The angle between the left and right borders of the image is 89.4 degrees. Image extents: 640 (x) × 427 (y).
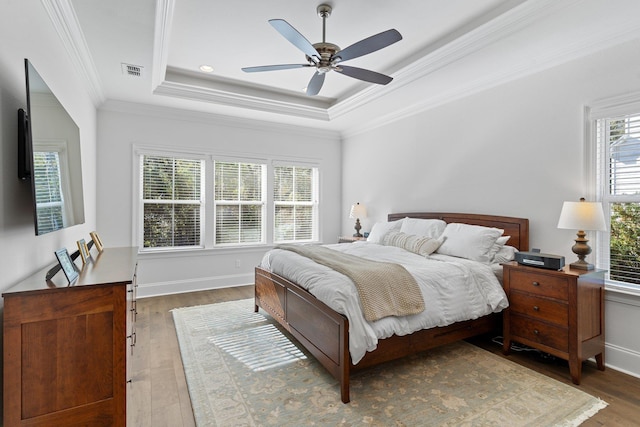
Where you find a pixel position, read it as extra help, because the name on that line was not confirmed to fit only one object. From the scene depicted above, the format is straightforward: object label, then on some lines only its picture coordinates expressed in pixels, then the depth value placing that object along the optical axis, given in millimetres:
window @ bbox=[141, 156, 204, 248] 4746
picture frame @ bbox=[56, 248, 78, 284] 1610
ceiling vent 3355
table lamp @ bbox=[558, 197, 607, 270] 2500
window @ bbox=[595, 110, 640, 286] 2633
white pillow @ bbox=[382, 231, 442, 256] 3561
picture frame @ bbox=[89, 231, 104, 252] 2946
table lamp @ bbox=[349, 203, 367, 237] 5516
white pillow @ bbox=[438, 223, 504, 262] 3213
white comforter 2207
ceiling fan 2322
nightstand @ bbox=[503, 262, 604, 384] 2414
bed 2213
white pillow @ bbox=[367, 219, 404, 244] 4421
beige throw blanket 2277
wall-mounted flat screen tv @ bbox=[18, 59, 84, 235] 1609
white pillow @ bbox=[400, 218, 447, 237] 3918
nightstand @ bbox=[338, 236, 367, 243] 5199
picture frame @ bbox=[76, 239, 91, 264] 2250
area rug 1992
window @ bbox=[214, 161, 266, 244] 5246
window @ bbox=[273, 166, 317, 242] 5785
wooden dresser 1397
